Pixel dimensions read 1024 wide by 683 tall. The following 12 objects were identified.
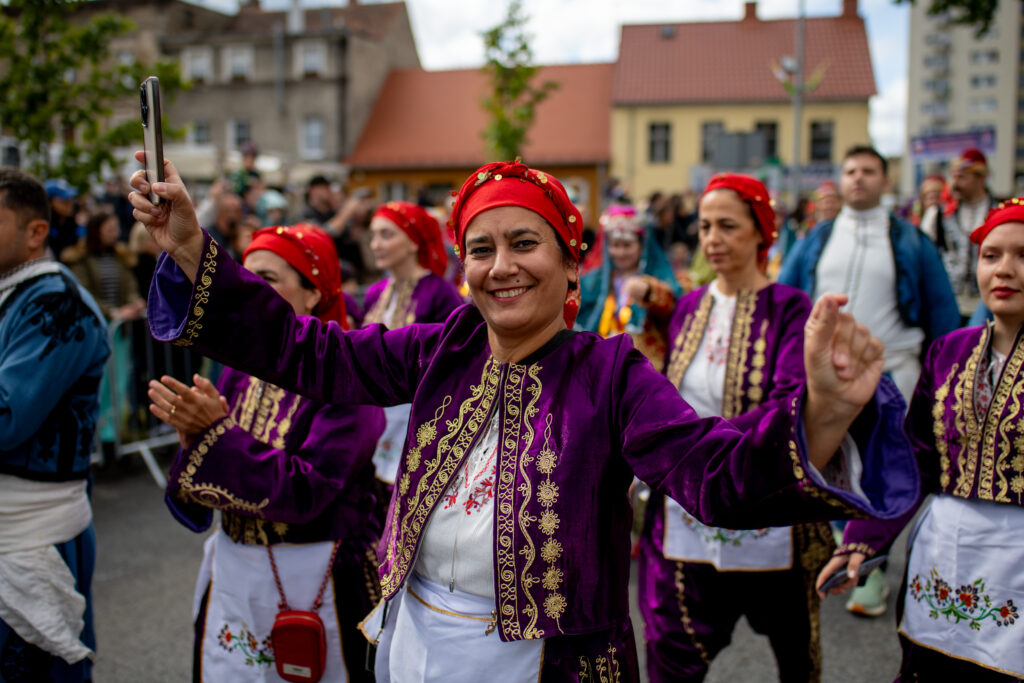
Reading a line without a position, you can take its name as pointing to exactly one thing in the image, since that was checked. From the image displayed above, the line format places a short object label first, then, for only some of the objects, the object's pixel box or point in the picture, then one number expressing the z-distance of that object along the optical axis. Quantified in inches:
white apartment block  2805.1
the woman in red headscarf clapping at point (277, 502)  87.1
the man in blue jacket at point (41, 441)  101.3
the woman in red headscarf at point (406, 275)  185.2
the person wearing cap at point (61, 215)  238.8
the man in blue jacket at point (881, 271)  168.4
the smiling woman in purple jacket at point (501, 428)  69.5
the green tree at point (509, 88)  469.4
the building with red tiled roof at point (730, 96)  1095.0
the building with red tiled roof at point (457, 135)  1147.3
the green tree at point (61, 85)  289.0
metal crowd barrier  264.4
